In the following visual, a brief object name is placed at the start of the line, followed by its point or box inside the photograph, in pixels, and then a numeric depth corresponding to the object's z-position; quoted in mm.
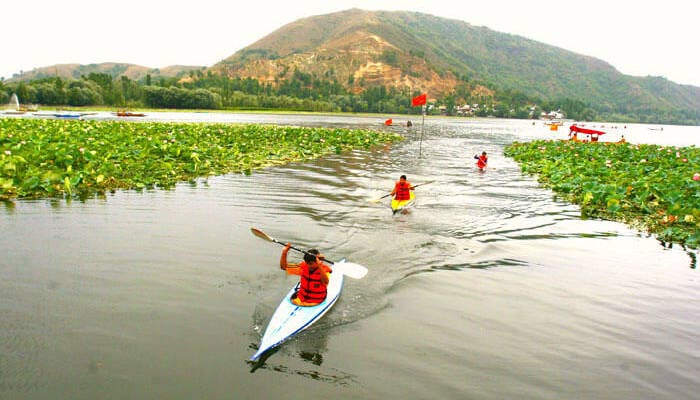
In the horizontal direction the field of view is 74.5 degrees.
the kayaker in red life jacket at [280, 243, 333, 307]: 7871
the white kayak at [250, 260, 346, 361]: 6726
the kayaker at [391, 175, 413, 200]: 15680
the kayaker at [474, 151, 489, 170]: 26547
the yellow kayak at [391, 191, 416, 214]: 15625
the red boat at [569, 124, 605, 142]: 38906
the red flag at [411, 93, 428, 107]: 30753
